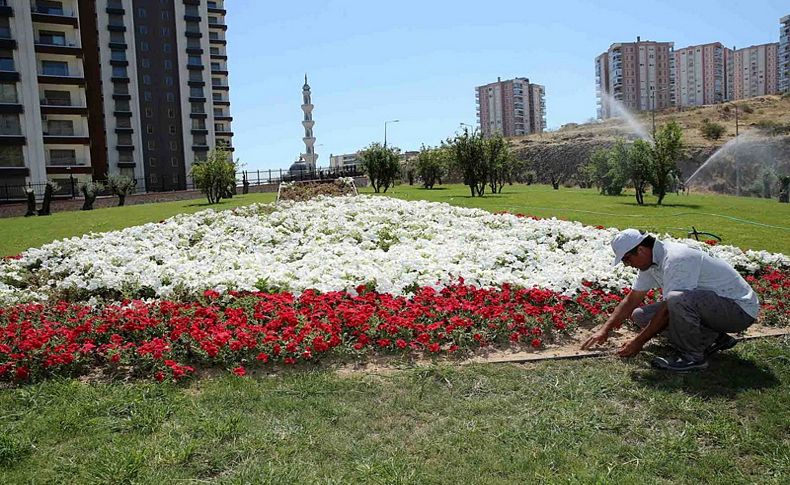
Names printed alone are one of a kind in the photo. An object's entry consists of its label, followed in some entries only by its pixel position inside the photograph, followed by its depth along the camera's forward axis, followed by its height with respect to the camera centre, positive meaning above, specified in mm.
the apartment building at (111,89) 50250 +11332
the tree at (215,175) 33500 +1351
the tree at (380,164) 39000 +1877
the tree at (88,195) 36031 +528
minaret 80688 +8204
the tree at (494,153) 34403 +2048
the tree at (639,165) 28781 +911
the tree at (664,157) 28547 +1211
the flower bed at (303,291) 6211 -1313
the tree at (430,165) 47625 +2061
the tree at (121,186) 40656 +1192
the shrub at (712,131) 78500 +6412
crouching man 5457 -1021
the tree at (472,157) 32875 +1780
